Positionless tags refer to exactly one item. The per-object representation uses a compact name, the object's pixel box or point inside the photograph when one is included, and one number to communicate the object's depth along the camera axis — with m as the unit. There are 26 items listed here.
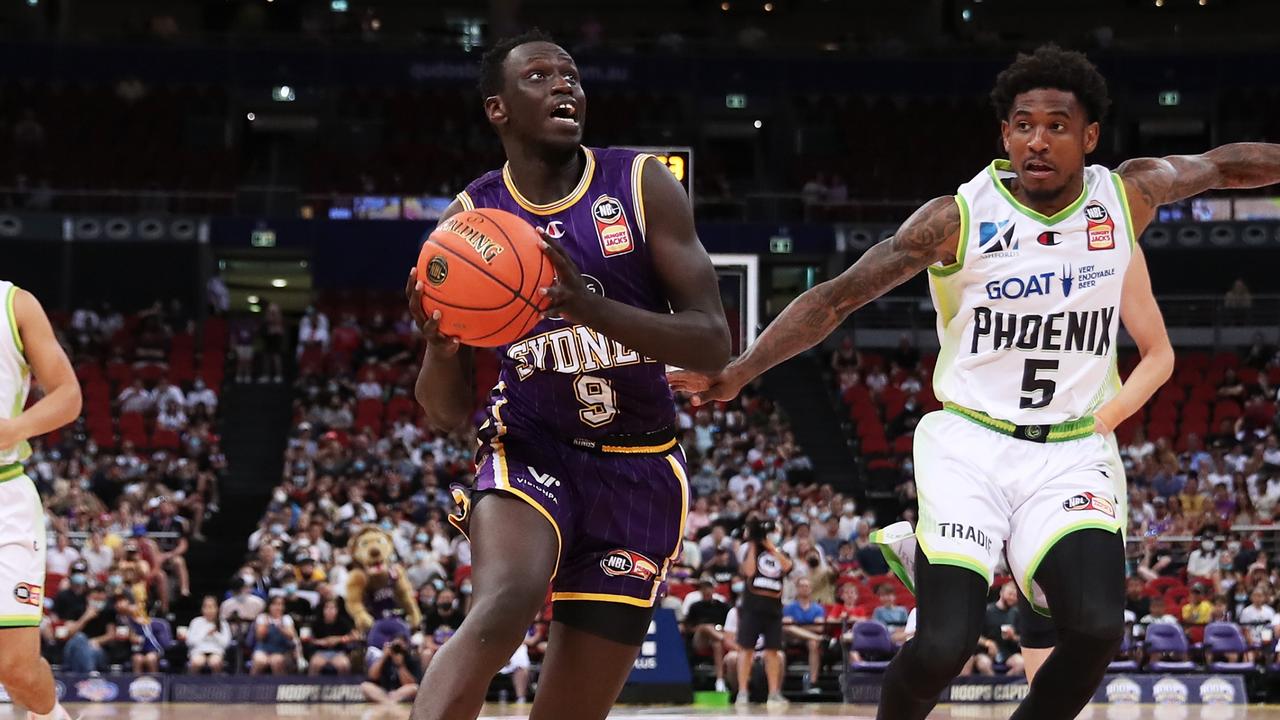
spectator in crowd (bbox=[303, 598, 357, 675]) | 15.94
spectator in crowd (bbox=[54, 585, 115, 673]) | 15.82
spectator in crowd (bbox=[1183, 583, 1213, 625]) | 16.83
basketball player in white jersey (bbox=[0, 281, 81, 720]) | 6.29
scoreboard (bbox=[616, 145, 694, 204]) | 15.94
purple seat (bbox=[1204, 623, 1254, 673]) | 16.34
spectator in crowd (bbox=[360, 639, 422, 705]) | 15.47
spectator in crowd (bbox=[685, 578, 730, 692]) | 16.52
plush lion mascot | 16.23
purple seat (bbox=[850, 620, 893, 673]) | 15.91
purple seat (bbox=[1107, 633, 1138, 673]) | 16.19
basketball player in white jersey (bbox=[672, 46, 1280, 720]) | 5.02
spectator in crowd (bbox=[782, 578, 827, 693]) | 16.53
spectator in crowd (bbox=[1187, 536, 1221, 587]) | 17.96
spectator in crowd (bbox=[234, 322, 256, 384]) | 27.31
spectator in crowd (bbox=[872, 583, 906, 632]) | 16.38
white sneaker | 5.34
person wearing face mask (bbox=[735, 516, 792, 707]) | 15.39
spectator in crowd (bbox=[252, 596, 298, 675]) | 15.94
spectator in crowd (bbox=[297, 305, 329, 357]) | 27.20
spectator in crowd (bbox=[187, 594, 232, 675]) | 16.06
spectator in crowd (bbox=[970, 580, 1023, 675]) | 15.80
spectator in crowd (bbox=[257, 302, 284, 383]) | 27.41
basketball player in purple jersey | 4.75
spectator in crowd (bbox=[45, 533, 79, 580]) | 17.45
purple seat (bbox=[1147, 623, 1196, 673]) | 16.28
